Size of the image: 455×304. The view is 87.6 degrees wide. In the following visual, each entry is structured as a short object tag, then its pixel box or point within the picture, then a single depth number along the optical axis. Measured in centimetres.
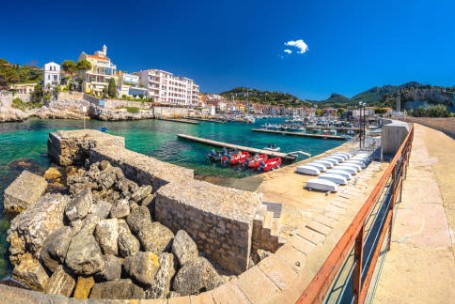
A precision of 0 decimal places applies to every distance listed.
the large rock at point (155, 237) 629
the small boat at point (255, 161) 1933
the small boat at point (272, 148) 2705
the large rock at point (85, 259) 543
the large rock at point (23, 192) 908
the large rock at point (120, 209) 743
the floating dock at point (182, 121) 6535
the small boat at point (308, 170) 1370
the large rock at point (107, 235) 617
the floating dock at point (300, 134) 4218
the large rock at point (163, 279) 522
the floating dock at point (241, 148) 2301
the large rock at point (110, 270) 554
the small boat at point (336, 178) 1132
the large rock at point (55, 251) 576
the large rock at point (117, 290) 516
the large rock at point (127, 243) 622
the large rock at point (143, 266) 538
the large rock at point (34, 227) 614
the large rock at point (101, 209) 745
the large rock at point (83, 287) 532
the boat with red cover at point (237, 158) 2040
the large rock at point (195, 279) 521
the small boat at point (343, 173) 1214
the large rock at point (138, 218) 677
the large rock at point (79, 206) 702
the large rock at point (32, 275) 554
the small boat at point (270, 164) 1917
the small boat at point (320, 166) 1444
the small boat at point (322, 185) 1049
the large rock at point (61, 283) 536
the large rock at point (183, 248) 579
